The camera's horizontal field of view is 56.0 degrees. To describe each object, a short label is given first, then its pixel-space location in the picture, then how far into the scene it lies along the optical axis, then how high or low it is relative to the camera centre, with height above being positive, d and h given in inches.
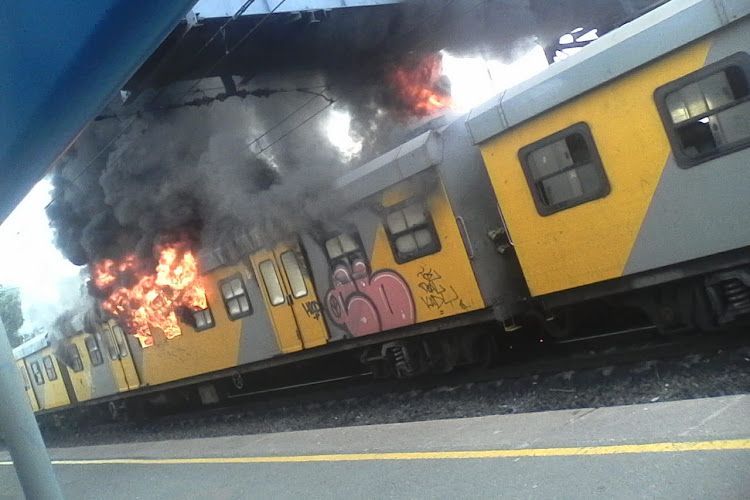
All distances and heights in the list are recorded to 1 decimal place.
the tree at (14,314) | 1145.4 +120.5
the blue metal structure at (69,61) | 82.9 +35.7
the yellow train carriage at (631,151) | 237.6 +11.2
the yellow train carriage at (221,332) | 477.1 -8.1
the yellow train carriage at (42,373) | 794.2 +6.7
